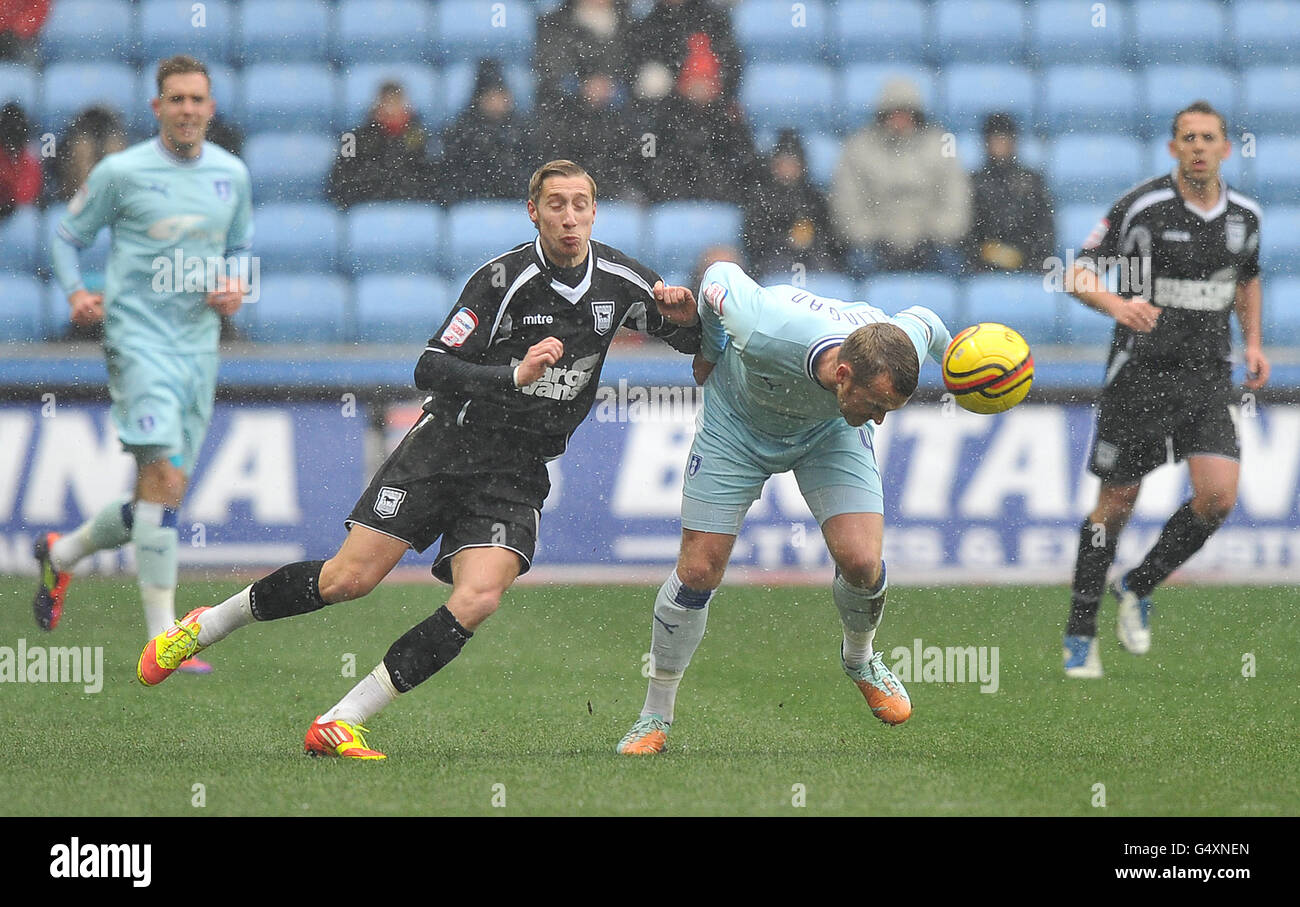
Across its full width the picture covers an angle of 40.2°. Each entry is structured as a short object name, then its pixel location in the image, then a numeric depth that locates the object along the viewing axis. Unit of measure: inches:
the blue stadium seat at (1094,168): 464.4
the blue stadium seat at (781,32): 489.1
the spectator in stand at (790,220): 417.7
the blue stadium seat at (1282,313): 426.9
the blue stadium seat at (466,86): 444.5
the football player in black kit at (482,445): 207.6
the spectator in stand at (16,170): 426.0
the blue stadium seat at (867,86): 475.8
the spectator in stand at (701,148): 426.9
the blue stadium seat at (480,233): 426.6
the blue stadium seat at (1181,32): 506.3
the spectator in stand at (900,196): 422.9
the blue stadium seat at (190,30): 474.0
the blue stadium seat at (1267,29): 514.0
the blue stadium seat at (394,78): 453.4
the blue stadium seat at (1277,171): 471.8
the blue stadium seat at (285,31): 475.2
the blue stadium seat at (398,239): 430.6
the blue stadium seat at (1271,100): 490.0
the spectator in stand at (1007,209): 421.1
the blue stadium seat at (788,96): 474.9
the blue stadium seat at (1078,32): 498.6
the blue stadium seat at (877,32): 498.0
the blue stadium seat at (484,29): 474.6
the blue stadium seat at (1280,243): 453.4
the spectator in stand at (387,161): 422.0
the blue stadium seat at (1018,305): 423.5
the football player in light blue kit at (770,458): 212.8
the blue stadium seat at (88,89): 450.6
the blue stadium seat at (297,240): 431.2
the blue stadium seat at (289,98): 461.7
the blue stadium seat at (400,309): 410.9
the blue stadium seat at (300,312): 410.3
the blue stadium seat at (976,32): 499.8
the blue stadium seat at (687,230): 426.3
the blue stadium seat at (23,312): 407.8
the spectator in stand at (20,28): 462.0
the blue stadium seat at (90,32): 470.6
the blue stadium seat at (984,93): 478.0
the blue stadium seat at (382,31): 474.9
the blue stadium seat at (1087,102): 485.7
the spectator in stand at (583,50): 435.8
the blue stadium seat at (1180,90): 493.7
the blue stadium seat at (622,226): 429.1
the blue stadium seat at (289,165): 442.0
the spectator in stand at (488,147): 423.2
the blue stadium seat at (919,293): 424.5
